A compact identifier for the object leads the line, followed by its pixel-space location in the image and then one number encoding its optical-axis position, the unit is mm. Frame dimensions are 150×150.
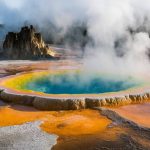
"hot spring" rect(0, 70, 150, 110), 6804
